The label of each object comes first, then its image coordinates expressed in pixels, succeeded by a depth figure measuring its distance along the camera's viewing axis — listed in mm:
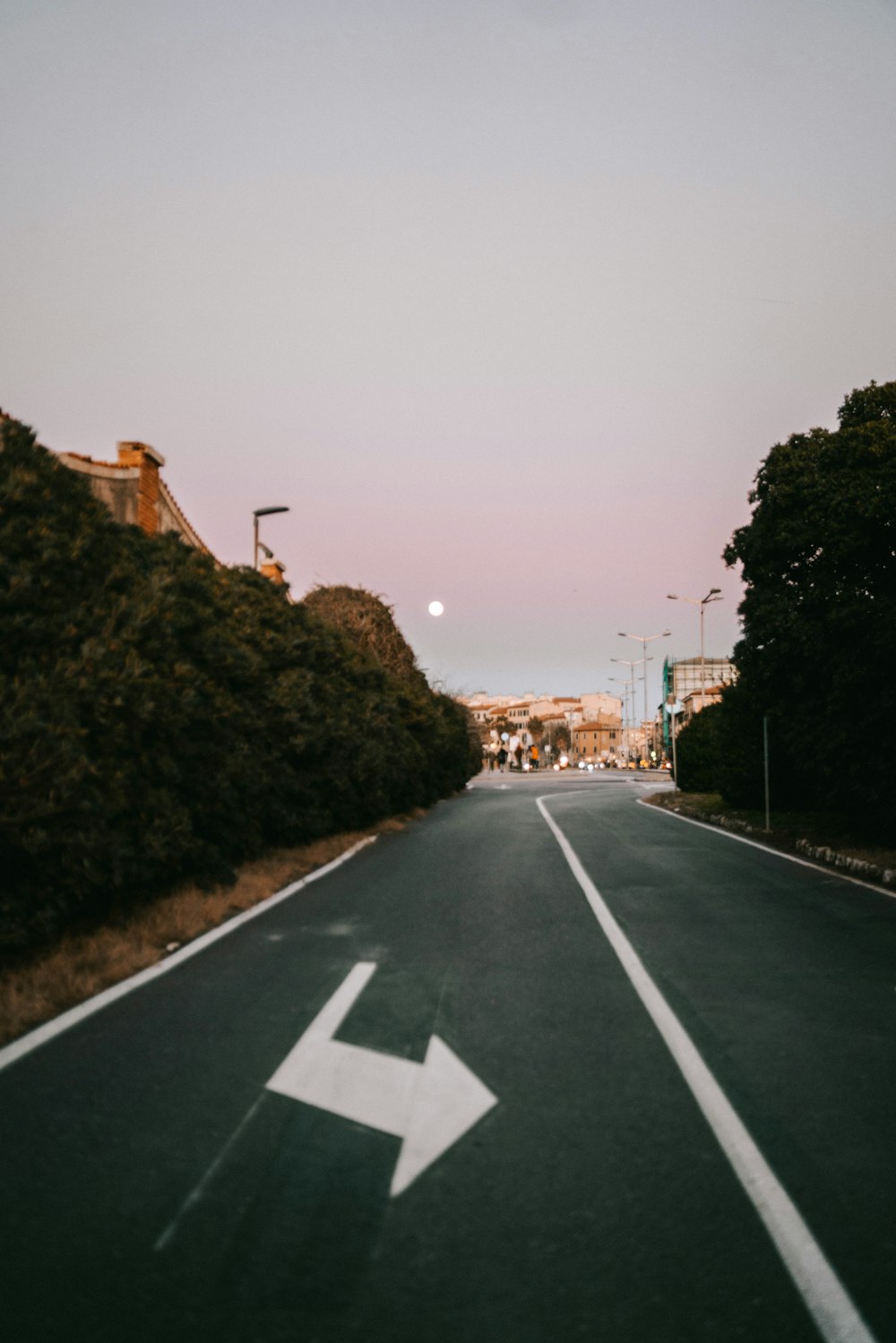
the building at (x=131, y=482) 22297
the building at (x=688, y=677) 126500
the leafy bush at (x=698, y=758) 42250
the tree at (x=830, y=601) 16500
